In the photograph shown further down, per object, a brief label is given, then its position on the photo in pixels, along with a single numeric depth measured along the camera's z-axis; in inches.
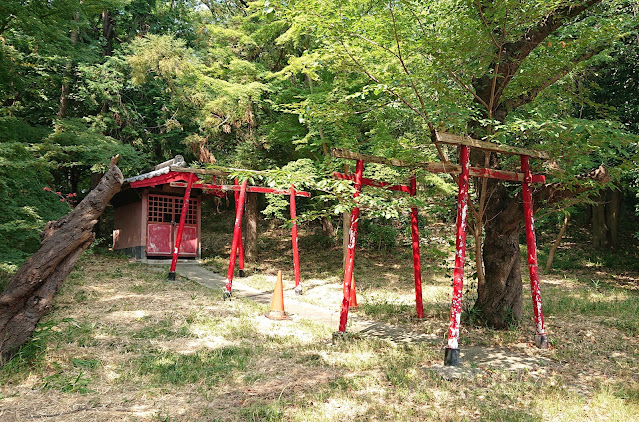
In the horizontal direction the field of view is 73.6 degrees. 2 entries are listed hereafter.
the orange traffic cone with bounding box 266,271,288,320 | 320.2
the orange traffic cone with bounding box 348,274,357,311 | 360.4
